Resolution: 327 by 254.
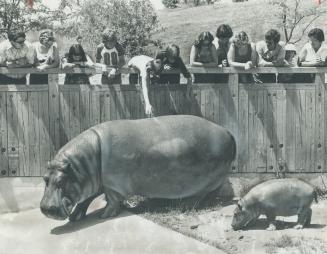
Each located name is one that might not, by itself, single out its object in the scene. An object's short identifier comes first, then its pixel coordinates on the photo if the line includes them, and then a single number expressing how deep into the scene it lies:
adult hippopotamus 10.04
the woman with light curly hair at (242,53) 10.83
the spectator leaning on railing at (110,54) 10.79
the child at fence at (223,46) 11.09
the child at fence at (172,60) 10.87
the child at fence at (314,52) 10.93
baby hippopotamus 9.55
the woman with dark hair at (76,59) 10.91
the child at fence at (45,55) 10.93
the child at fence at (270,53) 10.86
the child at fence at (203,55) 10.87
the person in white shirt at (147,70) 10.74
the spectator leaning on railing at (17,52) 10.91
